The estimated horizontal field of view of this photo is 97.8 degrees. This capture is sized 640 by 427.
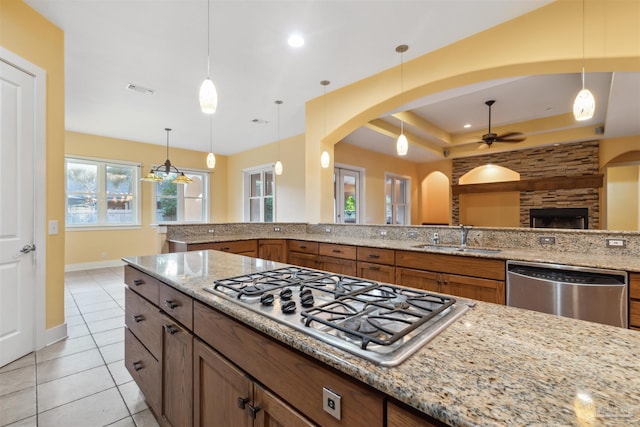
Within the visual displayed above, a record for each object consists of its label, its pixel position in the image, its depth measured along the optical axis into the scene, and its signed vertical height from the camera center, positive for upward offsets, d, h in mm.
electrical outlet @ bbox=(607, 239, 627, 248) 2217 -241
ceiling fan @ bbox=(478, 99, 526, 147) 4516 +1318
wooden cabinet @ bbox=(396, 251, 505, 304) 2271 -544
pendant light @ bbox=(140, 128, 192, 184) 5305 +711
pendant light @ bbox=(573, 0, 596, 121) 2113 +827
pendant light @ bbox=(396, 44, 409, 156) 3003 +1518
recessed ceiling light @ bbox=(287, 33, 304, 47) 2799 +1780
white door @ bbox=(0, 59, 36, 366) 2230 +6
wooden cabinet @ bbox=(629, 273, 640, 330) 1749 -547
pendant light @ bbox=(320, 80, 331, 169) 3846 +1304
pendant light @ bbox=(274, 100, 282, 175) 4543 +1754
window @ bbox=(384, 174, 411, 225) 7402 +414
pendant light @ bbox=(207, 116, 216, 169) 4254 +1792
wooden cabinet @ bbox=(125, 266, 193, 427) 1265 -692
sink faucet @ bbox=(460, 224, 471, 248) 2914 -215
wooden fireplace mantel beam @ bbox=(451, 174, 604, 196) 5523 +647
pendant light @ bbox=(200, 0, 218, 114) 2037 +860
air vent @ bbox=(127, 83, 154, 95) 3823 +1769
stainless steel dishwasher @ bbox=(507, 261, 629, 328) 1795 -540
